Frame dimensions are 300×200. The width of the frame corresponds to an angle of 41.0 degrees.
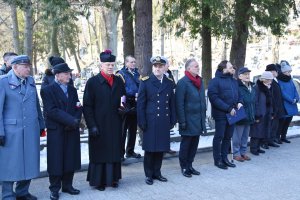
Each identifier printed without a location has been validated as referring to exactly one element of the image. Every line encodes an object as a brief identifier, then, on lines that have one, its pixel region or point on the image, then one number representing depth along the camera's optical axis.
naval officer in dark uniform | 6.50
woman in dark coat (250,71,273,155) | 8.77
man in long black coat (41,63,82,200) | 5.71
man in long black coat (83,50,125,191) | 6.18
